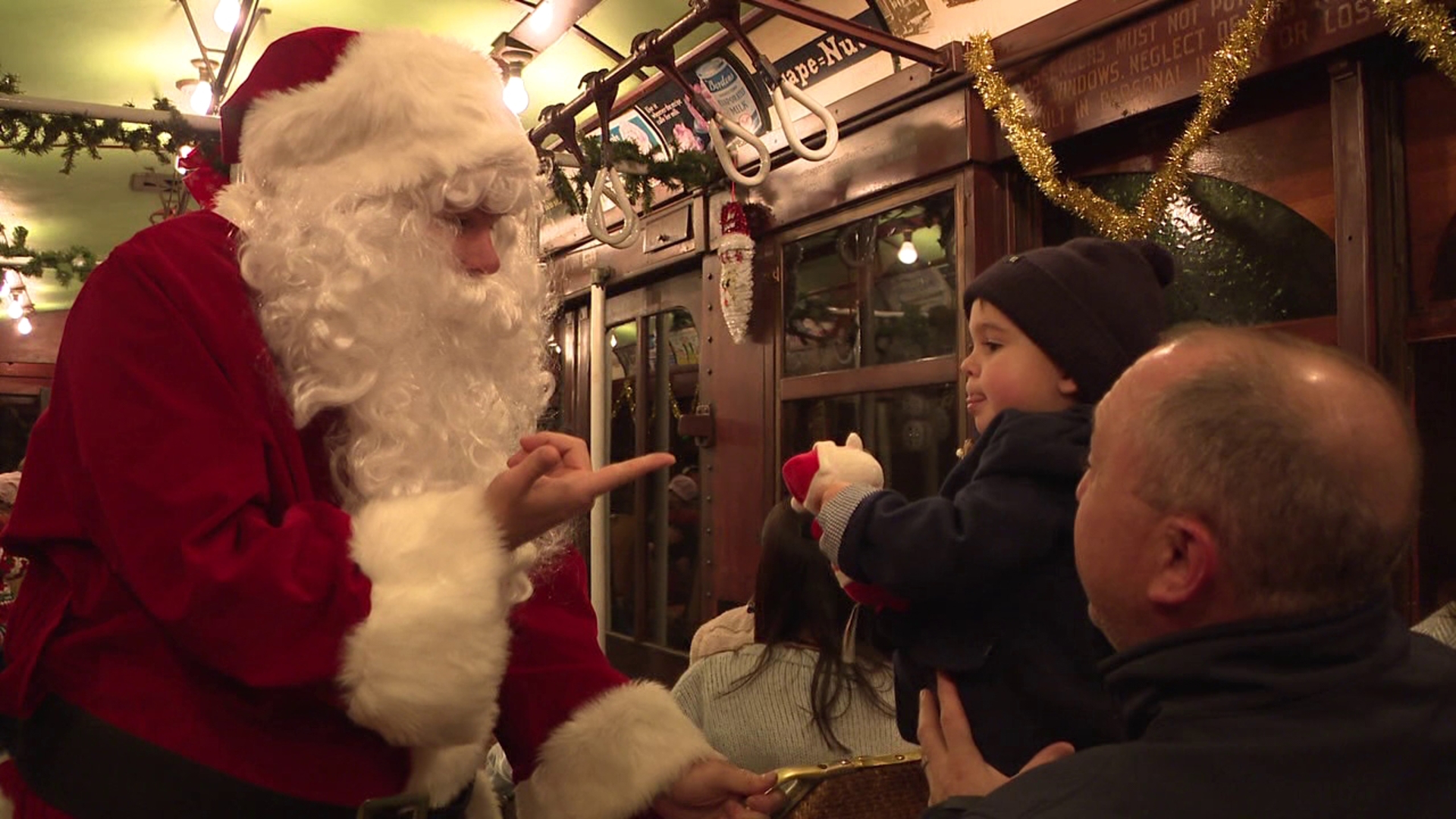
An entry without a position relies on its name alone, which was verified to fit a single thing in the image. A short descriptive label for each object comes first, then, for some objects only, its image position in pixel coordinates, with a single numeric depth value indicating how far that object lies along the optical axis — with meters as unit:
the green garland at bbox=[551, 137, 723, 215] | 3.32
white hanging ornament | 3.47
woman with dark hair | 1.84
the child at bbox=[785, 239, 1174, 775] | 1.31
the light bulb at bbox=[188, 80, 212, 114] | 3.73
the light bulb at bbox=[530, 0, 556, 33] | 2.91
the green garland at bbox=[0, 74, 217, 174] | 2.86
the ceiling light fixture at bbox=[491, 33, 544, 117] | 3.32
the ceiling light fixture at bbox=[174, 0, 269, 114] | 2.89
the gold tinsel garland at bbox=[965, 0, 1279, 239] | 2.15
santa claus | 1.04
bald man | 0.79
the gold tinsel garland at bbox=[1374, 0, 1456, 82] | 1.82
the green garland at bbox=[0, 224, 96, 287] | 5.01
